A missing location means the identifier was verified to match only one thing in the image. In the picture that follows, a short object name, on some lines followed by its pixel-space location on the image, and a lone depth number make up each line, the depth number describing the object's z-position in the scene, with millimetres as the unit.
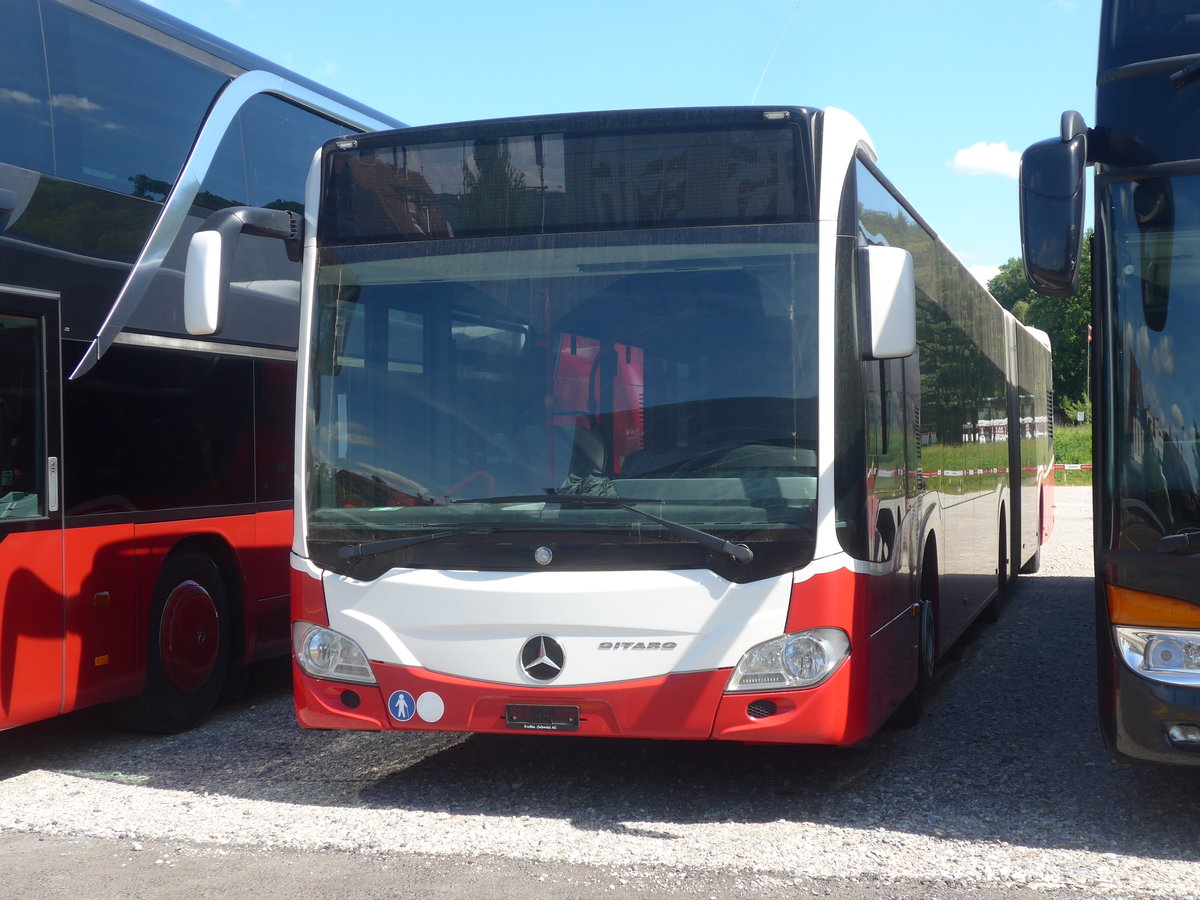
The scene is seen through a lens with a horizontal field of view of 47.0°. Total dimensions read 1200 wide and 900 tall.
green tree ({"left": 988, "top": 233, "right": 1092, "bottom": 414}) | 81812
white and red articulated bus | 5570
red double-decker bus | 6914
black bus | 5156
